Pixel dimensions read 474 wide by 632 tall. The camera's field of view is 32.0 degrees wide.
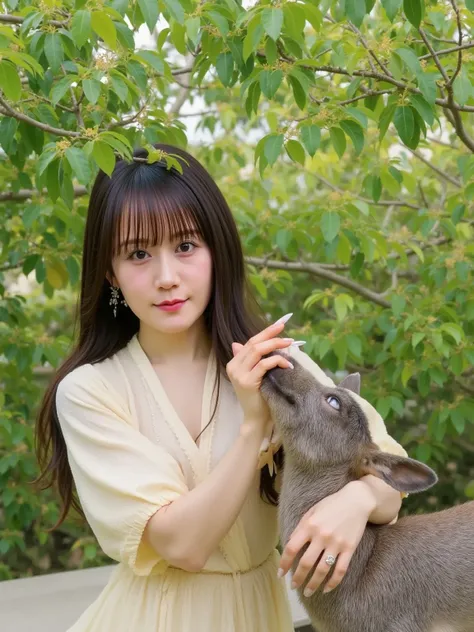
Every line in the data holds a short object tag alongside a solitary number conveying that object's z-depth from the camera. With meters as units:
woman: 2.07
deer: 1.98
